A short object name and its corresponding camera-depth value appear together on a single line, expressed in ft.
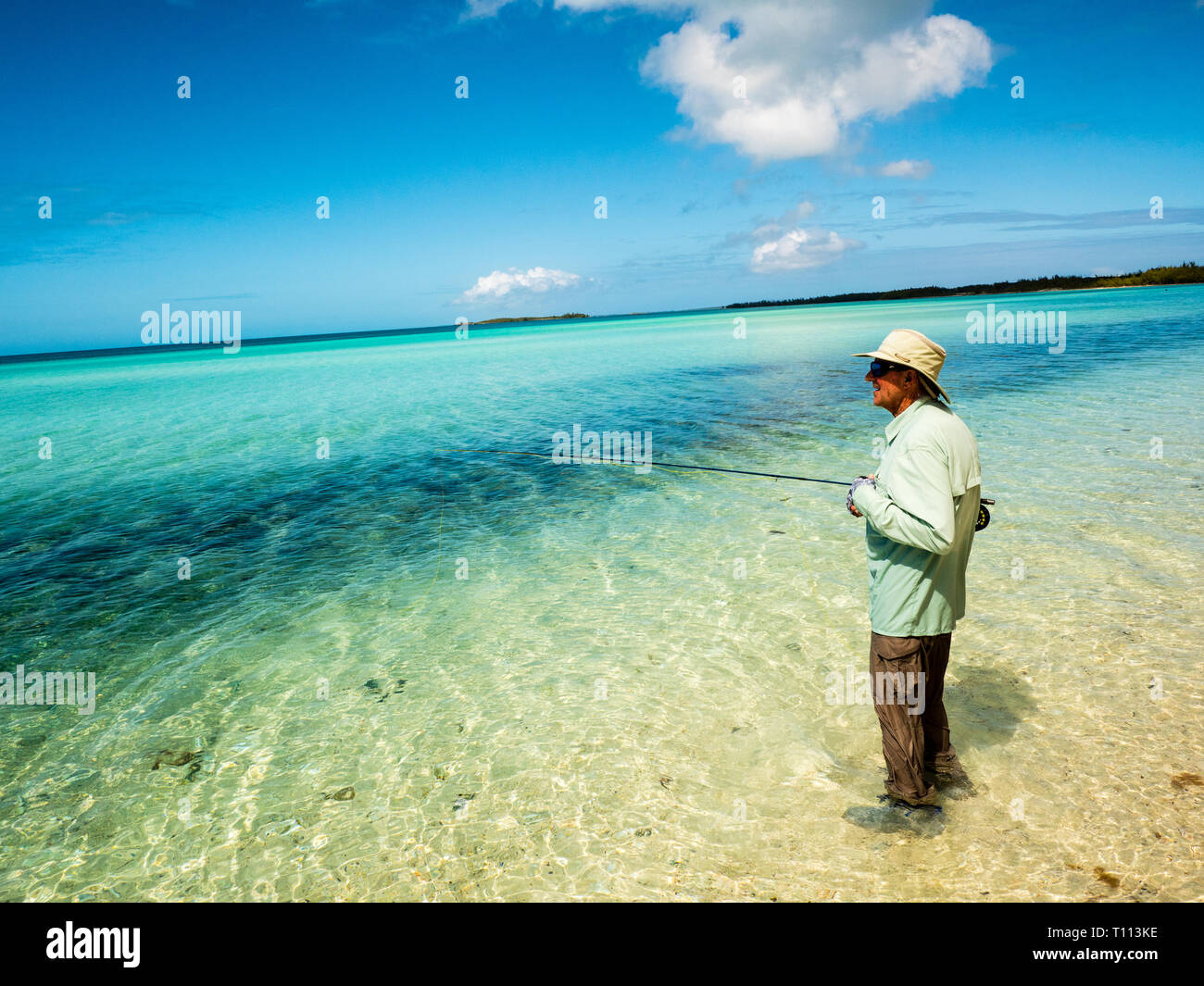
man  10.32
